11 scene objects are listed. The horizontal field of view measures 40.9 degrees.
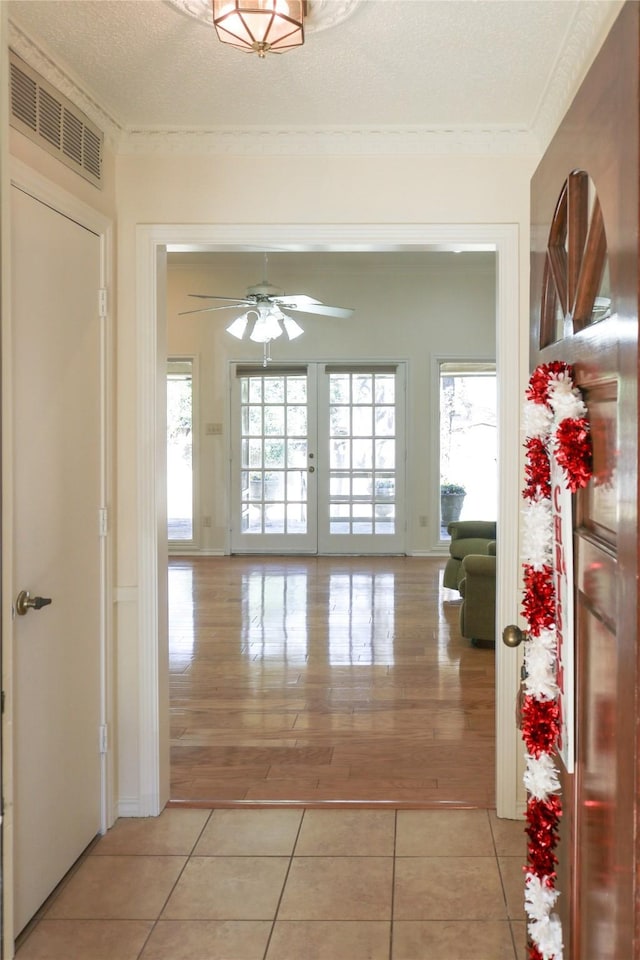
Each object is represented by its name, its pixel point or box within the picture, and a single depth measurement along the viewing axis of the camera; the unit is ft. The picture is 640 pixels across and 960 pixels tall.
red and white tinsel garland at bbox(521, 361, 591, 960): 5.70
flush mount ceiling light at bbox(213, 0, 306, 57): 6.90
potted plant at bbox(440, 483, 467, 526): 32.60
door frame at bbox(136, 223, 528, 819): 10.78
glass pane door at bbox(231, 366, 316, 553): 32.40
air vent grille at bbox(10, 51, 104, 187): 8.30
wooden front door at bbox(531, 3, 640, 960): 3.96
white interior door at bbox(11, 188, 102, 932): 8.32
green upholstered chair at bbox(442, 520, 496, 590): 23.68
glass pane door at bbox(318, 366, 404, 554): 32.27
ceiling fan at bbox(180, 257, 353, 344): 21.97
